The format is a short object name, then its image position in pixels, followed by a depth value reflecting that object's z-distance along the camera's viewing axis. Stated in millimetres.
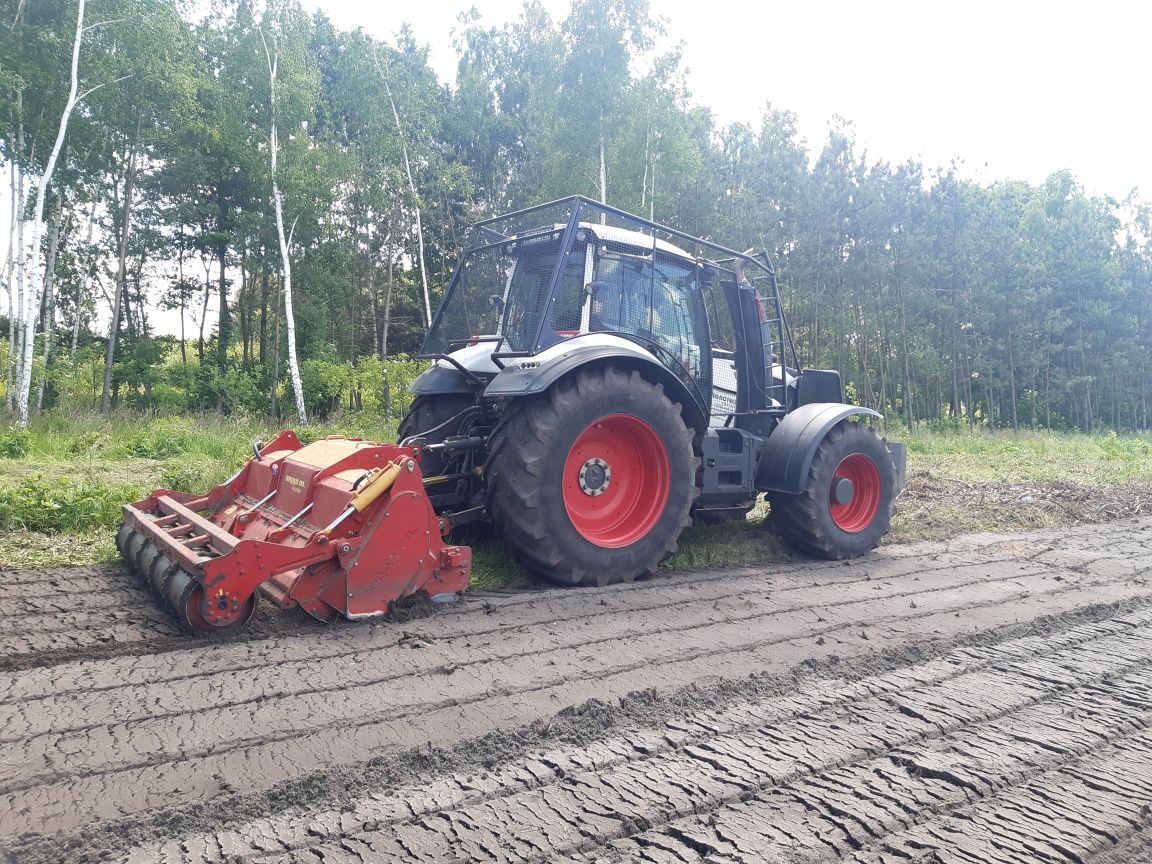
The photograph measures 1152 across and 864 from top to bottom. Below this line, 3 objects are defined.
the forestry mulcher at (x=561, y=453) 3936
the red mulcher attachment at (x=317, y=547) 3586
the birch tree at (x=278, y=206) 18281
